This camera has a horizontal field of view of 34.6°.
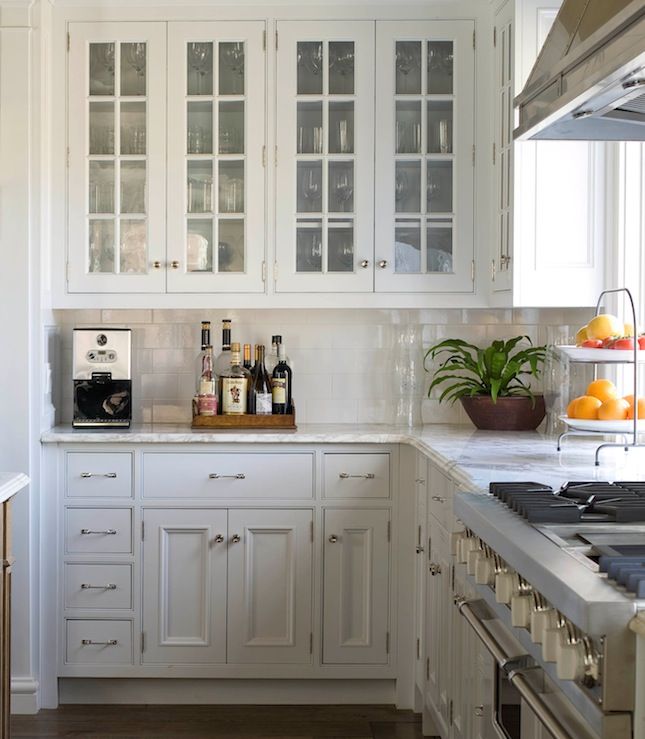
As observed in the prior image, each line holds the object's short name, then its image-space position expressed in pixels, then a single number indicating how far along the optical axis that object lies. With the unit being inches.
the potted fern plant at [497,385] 151.6
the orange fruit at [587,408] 114.3
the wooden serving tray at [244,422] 152.5
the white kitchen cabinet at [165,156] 150.9
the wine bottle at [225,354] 156.6
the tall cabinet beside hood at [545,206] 137.4
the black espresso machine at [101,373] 152.1
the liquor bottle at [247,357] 156.9
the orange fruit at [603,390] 115.7
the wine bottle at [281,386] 154.2
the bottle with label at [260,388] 154.3
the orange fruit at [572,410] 115.9
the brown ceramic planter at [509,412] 151.3
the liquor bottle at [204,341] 156.1
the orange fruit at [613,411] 112.9
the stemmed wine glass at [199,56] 151.4
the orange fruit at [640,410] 113.6
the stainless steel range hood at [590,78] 71.6
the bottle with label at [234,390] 153.9
